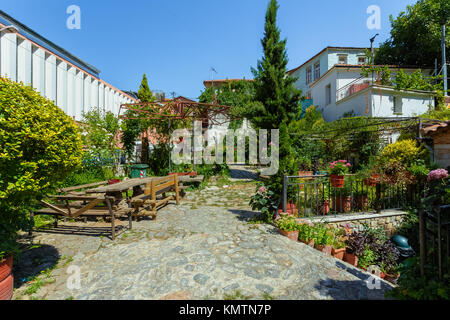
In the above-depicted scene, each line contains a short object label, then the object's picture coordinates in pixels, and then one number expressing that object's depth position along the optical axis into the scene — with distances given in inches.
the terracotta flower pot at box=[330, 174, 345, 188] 225.1
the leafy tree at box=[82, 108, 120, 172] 371.2
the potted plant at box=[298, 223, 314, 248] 165.2
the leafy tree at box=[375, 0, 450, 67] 727.7
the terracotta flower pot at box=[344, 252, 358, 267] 152.2
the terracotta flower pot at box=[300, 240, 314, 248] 162.7
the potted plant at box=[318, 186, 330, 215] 236.8
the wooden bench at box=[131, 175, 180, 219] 216.7
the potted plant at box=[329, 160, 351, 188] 223.6
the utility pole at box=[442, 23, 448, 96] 622.0
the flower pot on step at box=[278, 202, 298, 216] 211.0
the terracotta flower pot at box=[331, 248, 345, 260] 156.6
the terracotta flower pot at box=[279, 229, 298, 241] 172.1
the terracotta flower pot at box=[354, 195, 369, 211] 243.4
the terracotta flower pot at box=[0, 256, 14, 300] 96.1
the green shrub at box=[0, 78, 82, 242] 94.3
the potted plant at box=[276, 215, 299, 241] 172.2
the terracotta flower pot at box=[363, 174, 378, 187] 233.1
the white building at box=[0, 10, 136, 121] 292.0
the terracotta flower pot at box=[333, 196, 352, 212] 235.5
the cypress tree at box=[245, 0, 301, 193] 409.4
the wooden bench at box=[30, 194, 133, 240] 171.9
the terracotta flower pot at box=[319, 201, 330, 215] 236.9
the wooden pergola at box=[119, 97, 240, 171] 382.5
